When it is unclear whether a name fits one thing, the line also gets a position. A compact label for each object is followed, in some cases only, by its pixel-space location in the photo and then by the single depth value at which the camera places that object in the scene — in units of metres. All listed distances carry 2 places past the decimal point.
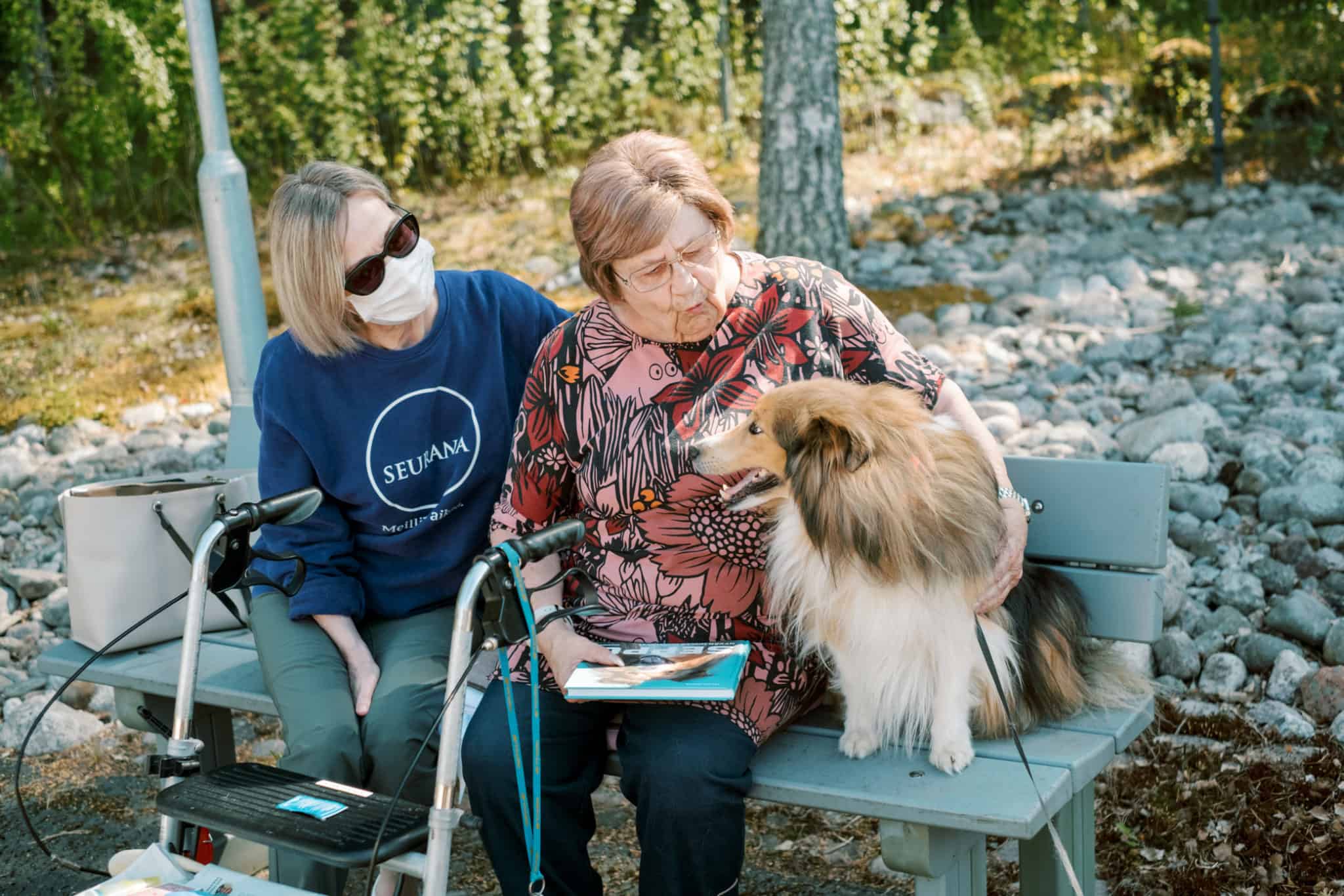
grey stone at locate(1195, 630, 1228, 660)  3.55
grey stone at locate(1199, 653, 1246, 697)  3.38
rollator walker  1.91
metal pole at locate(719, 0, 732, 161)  8.77
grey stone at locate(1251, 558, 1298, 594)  3.76
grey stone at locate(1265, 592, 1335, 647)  3.46
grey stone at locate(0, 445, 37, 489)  5.91
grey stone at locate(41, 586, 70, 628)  4.62
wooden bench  2.14
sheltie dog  2.16
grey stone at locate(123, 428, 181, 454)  6.02
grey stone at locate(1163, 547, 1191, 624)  3.68
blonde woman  2.69
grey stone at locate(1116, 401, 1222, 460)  4.62
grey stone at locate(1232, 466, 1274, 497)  4.27
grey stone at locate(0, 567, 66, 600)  4.86
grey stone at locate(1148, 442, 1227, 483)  4.40
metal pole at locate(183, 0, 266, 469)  4.22
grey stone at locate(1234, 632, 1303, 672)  3.42
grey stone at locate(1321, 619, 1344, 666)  3.35
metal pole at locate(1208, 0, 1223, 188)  8.13
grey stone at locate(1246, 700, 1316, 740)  3.12
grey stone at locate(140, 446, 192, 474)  5.77
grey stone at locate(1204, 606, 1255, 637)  3.61
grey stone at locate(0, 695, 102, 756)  3.97
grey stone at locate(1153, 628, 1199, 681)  3.49
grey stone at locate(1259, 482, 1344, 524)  4.04
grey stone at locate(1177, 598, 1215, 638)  3.66
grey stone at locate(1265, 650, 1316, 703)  3.29
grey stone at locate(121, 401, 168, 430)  6.43
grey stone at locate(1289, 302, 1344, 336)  5.73
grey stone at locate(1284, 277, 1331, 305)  6.12
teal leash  1.92
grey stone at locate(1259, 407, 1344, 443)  4.64
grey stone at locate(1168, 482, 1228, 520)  4.20
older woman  2.33
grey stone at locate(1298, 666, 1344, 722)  3.17
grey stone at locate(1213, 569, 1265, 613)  3.72
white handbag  2.95
